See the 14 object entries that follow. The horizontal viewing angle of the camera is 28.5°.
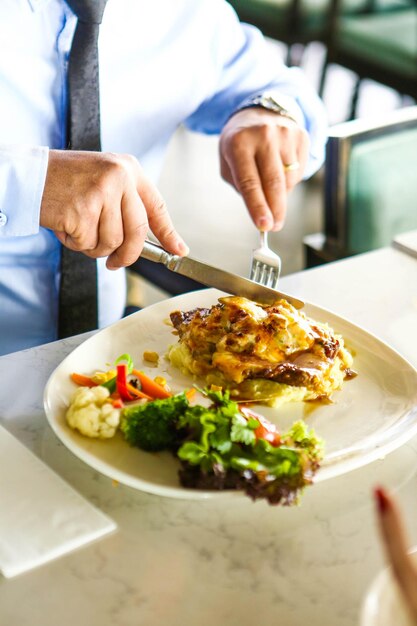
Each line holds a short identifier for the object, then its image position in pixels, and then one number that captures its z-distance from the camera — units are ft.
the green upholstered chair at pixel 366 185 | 7.04
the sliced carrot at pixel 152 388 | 3.83
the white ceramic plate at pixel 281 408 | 3.32
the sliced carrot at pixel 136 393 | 3.77
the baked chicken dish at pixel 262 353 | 3.93
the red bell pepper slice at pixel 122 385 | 3.76
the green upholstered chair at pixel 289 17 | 16.57
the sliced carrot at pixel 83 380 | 3.92
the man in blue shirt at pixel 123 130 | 4.27
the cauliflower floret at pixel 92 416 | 3.45
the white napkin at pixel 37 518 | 2.96
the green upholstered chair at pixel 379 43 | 15.28
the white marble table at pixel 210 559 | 2.80
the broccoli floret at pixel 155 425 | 3.38
